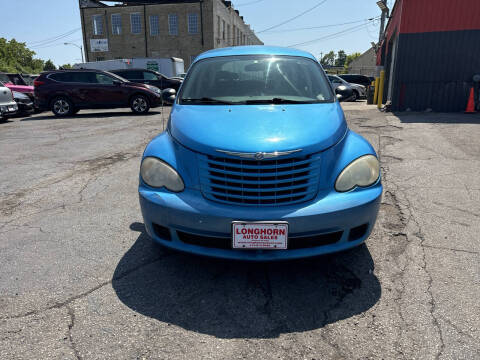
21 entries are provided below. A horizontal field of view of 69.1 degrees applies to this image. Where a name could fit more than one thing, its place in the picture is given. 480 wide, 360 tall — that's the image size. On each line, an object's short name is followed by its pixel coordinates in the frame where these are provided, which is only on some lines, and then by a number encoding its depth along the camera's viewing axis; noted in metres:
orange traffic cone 11.91
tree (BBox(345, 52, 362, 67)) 98.06
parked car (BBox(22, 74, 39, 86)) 17.10
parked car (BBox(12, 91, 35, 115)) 13.26
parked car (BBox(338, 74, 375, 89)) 22.55
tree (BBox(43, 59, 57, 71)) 82.69
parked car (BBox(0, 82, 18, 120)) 11.59
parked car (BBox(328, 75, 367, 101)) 18.45
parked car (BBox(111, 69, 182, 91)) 16.48
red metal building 11.80
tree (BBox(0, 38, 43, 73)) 70.19
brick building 36.72
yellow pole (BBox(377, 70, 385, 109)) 14.32
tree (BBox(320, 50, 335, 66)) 141.25
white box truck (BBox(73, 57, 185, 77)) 24.97
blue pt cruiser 2.26
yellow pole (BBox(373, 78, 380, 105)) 15.58
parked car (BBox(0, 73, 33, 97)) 14.93
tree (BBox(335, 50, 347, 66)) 138.29
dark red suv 12.98
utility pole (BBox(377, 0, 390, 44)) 20.25
